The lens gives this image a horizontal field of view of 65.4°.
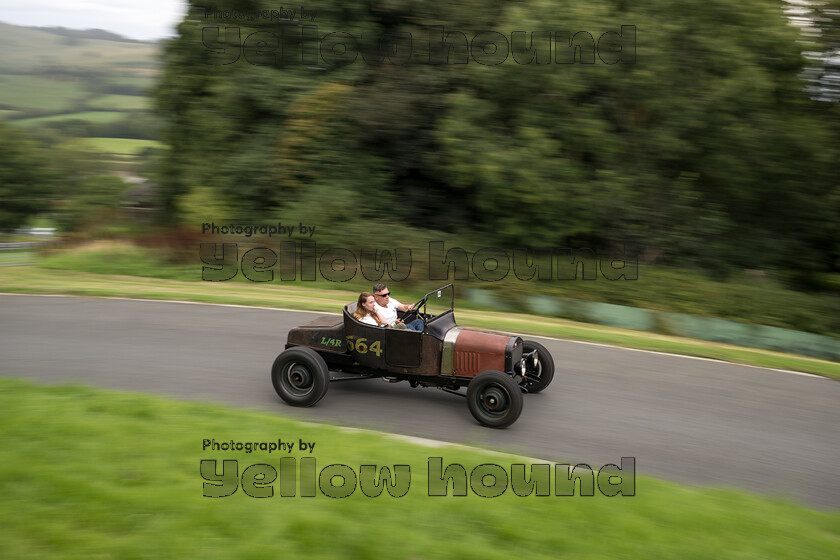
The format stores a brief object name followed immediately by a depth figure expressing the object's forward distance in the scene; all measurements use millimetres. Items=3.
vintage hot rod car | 6828
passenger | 7379
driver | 7445
